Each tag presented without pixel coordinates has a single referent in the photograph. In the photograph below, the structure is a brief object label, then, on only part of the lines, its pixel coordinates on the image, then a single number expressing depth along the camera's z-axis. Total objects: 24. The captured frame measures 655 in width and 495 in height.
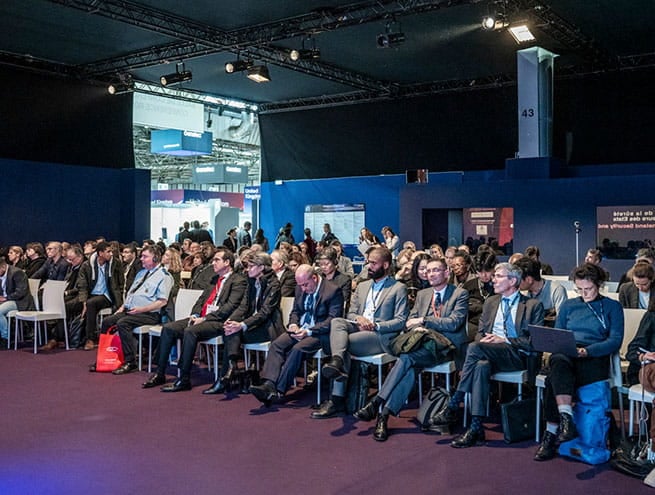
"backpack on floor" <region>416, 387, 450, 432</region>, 5.12
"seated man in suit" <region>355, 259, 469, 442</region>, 5.11
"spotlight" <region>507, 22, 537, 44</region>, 9.82
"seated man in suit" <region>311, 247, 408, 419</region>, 5.46
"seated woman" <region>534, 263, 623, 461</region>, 4.50
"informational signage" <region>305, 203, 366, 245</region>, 17.12
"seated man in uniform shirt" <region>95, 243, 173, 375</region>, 7.18
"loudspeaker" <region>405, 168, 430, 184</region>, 14.91
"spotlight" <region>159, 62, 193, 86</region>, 13.04
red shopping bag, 7.19
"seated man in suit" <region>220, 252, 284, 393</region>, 6.29
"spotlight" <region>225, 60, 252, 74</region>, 12.30
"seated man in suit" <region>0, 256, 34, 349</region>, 8.57
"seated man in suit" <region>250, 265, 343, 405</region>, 5.70
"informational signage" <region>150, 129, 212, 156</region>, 18.67
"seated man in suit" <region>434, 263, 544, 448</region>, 4.79
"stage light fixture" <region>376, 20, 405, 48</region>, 10.77
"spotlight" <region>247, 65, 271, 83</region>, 12.35
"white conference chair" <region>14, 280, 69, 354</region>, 8.19
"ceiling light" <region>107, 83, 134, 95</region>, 15.20
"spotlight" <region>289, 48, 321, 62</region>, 11.75
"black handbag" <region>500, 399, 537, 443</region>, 4.81
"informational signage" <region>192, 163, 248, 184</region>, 26.09
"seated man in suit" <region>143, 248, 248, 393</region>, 6.40
